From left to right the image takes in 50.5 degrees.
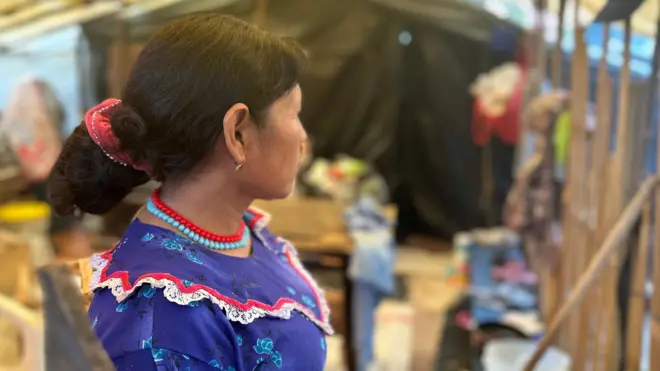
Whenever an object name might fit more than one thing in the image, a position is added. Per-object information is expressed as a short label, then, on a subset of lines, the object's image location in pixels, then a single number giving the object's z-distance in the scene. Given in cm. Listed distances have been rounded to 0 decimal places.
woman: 70
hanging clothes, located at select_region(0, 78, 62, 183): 342
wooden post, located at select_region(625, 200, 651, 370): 131
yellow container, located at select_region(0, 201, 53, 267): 302
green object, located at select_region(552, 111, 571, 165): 217
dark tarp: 406
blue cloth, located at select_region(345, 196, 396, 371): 261
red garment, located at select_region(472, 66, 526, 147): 387
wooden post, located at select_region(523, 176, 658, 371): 126
